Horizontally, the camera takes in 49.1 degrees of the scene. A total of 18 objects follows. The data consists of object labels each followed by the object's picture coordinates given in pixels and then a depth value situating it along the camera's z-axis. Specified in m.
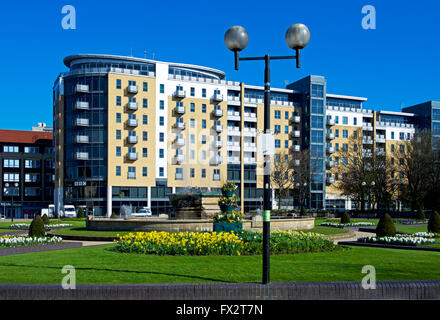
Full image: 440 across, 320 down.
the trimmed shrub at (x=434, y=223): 28.14
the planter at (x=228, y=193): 21.98
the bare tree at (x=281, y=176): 75.53
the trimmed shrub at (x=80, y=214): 58.91
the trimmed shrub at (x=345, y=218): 41.88
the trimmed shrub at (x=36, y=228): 23.86
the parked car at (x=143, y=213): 57.56
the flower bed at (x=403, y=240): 20.31
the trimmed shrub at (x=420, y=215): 48.22
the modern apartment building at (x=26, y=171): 84.88
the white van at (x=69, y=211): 67.12
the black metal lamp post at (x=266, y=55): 9.38
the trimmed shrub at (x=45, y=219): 41.12
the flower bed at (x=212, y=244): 15.53
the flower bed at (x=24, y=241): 20.09
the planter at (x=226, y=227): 19.09
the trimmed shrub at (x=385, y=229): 24.19
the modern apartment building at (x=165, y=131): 69.94
